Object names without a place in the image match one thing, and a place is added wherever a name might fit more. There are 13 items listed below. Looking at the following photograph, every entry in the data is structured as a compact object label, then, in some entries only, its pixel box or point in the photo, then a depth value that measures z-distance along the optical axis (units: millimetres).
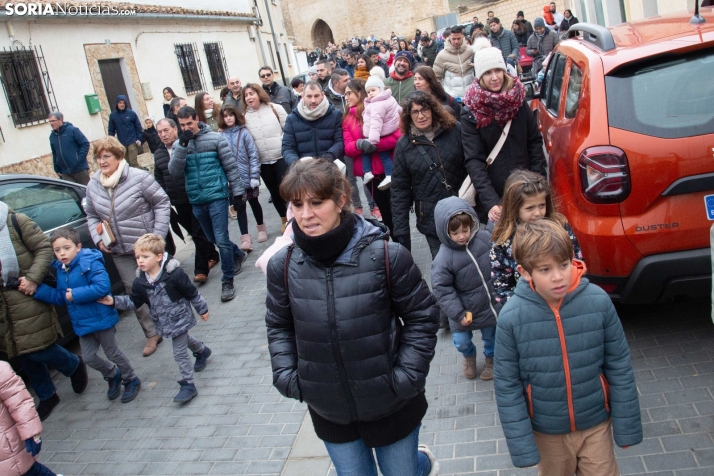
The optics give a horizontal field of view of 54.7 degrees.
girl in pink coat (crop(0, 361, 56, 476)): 3797
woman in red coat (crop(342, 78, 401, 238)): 7203
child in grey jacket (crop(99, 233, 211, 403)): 5191
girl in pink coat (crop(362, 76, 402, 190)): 7039
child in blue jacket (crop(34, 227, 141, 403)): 5238
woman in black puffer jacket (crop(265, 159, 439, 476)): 2754
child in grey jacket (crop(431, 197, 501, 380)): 4285
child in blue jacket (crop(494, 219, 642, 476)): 2752
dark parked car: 6172
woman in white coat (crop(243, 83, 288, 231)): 8422
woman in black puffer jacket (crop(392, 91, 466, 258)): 5305
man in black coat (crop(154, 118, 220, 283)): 7255
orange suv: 3832
